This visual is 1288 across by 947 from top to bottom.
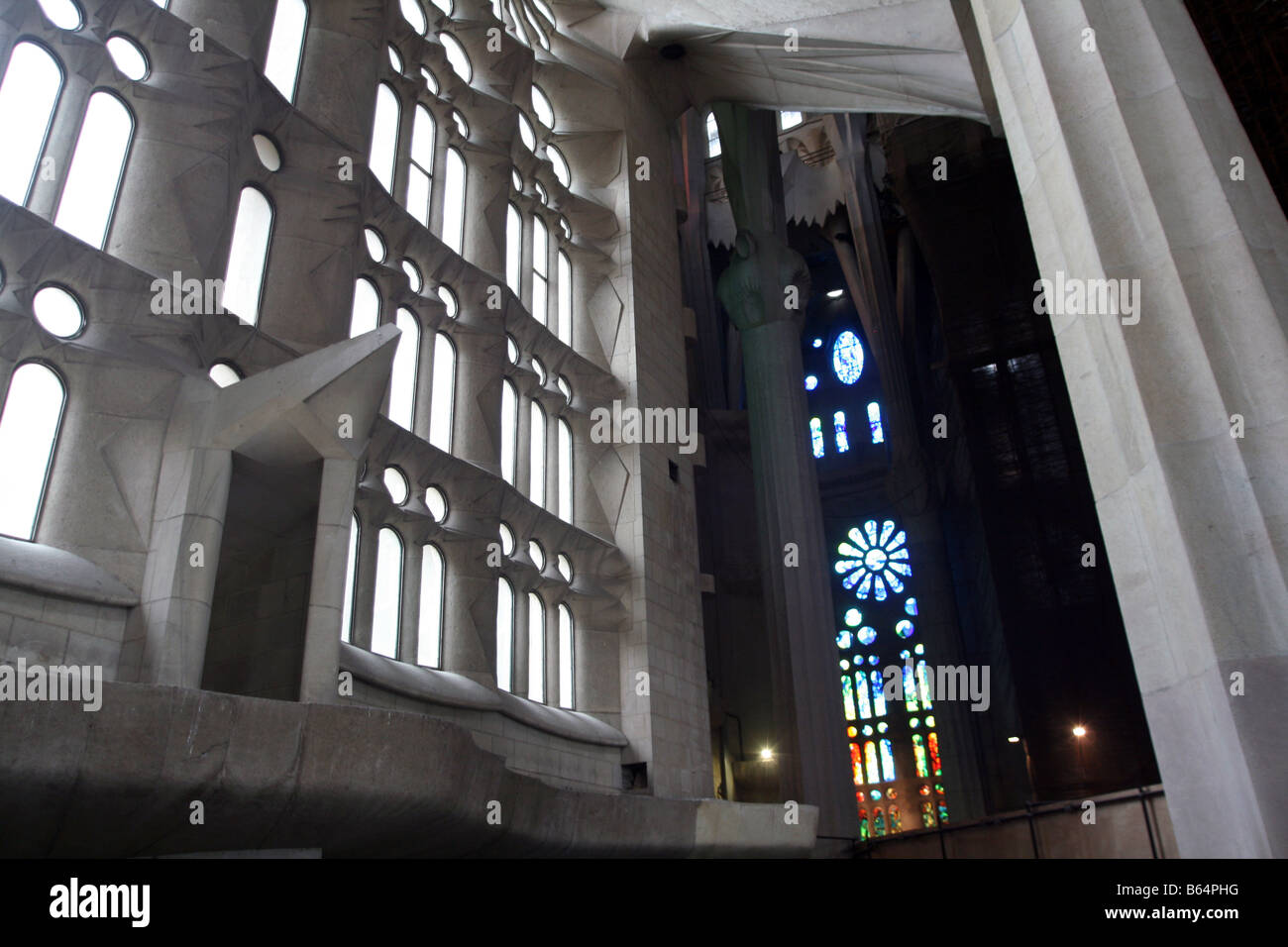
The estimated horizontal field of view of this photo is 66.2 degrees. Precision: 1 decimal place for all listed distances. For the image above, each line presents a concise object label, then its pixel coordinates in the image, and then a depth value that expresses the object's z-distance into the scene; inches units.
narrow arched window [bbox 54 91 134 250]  358.9
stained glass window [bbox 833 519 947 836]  1201.4
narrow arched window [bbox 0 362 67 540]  314.2
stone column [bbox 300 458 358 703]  330.3
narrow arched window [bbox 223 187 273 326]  421.1
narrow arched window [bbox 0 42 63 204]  339.3
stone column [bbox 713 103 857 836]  703.7
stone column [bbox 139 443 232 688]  307.4
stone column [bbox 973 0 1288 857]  191.3
